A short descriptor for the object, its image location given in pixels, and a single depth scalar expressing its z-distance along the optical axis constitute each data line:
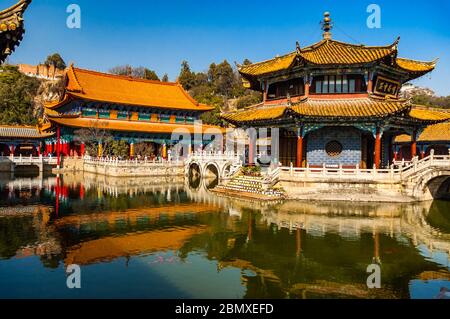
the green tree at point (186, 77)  113.75
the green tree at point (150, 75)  104.62
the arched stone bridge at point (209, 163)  35.16
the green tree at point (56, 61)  117.50
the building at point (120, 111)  43.50
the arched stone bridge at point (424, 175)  21.84
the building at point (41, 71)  109.56
